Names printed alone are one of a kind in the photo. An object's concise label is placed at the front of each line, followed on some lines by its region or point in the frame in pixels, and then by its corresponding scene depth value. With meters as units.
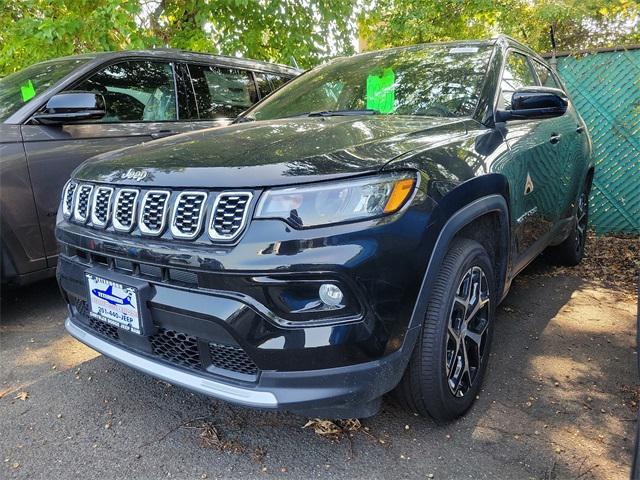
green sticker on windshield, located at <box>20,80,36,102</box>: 3.32
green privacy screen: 5.58
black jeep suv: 1.63
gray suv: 3.07
